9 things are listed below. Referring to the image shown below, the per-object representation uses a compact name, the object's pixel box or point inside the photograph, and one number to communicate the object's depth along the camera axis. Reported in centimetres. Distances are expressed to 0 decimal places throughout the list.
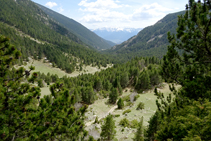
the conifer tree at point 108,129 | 1751
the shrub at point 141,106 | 3267
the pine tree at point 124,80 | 6021
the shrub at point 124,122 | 2452
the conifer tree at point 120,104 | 3719
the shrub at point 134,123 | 2413
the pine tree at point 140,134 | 1570
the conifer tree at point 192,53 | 648
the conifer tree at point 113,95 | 4362
